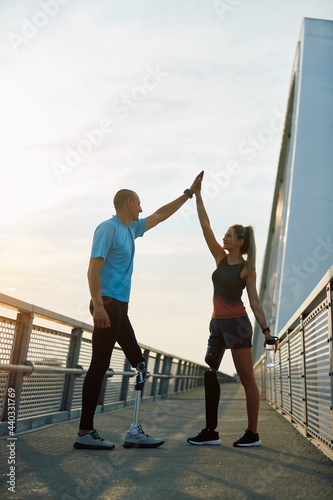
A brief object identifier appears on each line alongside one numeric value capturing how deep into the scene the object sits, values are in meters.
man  3.57
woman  3.92
